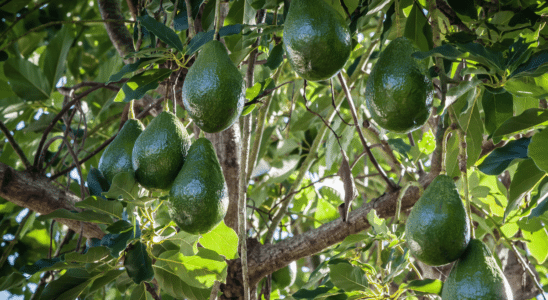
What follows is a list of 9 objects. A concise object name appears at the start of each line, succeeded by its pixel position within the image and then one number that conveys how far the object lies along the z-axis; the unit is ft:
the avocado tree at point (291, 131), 6.64
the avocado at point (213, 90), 6.62
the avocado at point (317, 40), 6.57
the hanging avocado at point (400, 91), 6.60
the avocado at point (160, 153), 6.77
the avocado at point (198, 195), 6.63
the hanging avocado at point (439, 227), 6.65
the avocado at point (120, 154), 7.00
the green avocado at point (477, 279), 6.55
